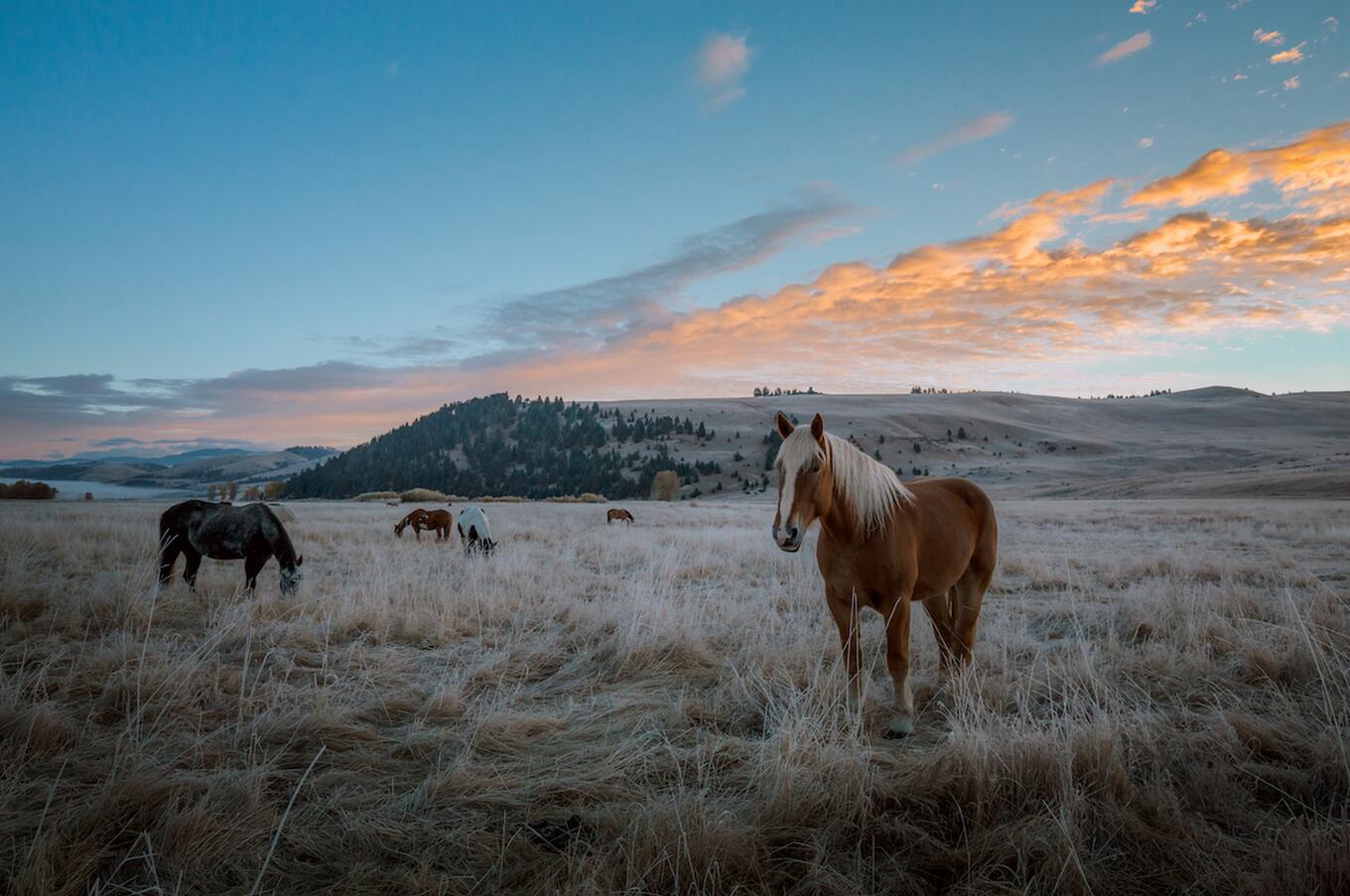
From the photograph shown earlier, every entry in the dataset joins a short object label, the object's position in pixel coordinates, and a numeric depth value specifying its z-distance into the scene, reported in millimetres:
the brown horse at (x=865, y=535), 4164
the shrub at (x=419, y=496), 47172
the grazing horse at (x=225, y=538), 7473
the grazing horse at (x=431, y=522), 16938
